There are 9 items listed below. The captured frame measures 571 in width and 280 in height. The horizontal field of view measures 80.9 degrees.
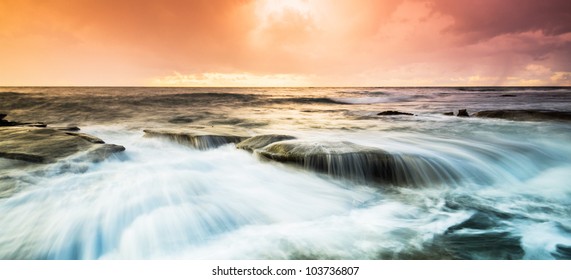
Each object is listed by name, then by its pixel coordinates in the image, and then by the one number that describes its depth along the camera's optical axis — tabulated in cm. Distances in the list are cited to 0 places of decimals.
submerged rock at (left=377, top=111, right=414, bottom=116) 1240
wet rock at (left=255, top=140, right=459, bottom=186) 427
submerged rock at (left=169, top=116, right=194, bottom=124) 1194
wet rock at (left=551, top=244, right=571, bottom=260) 266
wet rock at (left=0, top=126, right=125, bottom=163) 446
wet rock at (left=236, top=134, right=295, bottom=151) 546
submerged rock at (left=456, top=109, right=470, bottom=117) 1125
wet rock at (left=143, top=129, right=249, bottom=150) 606
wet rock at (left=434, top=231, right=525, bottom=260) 266
